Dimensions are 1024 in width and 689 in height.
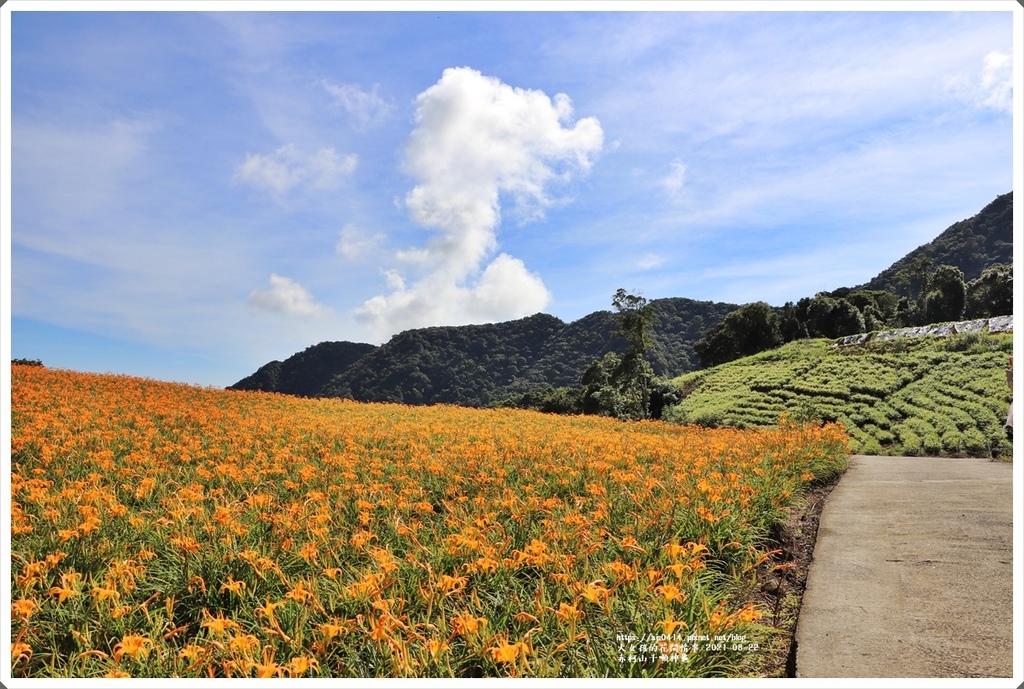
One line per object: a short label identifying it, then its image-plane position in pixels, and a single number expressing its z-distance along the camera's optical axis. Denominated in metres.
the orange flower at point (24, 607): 2.70
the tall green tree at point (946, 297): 43.44
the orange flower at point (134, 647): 2.31
